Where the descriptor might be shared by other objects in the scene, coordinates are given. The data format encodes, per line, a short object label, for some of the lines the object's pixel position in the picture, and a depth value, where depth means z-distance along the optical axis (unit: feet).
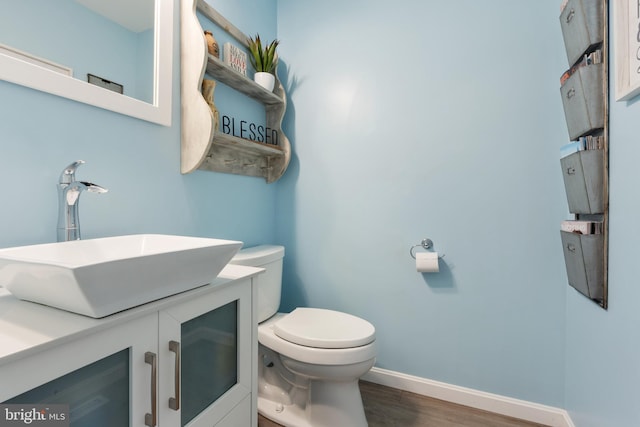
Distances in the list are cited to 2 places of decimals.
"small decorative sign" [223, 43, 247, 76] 5.26
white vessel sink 1.92
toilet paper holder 5.57
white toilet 4.33
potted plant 5.85
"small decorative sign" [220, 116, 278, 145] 5.45
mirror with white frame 2.96
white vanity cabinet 1.82
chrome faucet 3.04
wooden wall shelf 4.42
